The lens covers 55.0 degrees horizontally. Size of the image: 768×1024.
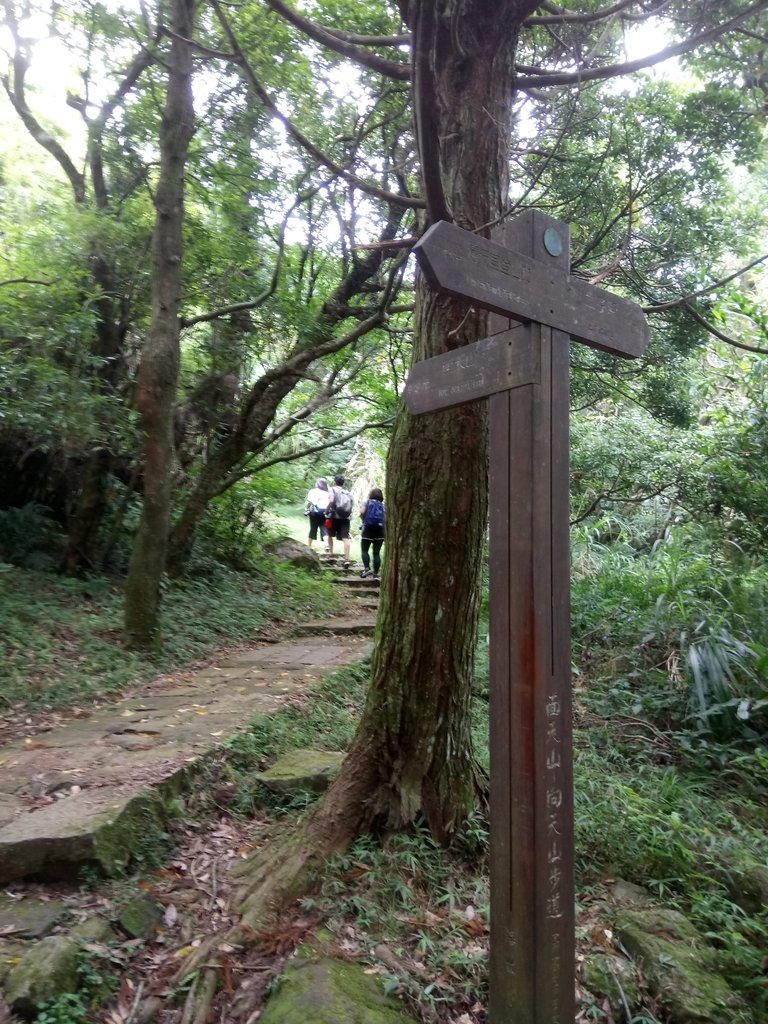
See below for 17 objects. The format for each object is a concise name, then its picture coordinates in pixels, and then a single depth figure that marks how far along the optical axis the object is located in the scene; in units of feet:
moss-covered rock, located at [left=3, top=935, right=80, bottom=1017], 8.57
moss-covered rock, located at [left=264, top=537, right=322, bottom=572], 42.93
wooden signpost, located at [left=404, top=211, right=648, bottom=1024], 7.93
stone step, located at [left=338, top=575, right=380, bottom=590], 43.70
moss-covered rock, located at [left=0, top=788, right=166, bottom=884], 10.78
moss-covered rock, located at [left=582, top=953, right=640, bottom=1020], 9.41
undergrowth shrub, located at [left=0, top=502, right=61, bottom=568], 27.27
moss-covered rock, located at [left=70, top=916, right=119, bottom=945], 9.79
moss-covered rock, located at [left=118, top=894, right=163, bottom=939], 10.33
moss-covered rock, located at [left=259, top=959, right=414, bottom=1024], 8.58
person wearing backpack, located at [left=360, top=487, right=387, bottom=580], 42.11
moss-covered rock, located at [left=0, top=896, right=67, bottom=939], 9.75
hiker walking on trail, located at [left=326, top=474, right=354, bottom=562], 48.26
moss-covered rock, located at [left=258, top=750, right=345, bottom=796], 14.40
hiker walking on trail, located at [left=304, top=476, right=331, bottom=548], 49.08
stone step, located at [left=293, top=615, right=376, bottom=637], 30.71
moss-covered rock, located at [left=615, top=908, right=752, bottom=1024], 9.14
